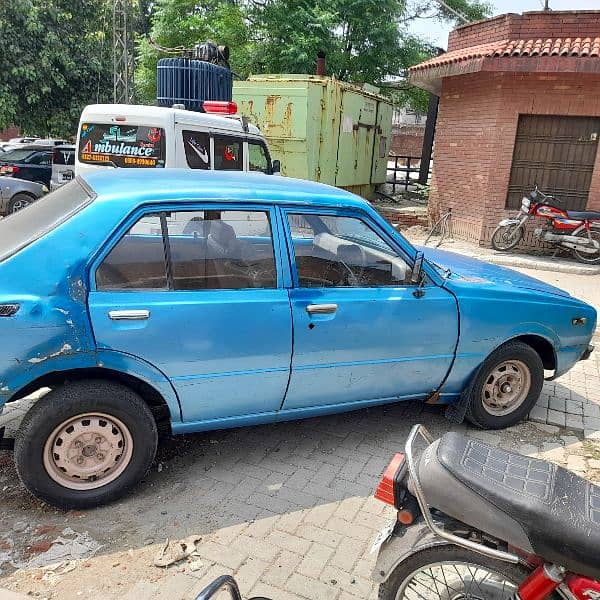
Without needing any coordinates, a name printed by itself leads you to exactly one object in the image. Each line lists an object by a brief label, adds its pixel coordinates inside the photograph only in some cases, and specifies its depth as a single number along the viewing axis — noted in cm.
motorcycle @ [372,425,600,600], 187
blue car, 283
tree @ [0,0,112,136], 1789
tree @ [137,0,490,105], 1753
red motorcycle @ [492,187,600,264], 970
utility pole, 1842
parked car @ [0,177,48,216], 1218
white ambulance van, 816
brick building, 959
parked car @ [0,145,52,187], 1418
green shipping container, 1175
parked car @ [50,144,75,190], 1298
